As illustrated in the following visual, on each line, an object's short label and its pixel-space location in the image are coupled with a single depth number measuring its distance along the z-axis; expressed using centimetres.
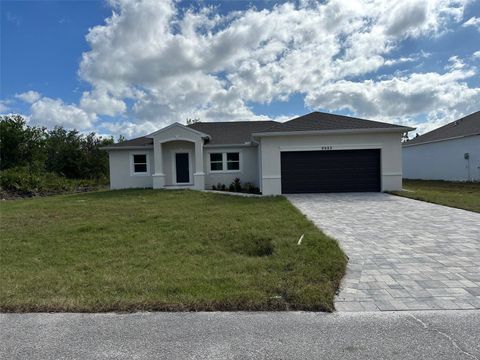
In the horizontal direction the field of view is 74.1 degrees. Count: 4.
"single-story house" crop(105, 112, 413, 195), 1488
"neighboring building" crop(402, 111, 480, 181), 2127
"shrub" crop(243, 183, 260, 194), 1718
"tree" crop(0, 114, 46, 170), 3094
